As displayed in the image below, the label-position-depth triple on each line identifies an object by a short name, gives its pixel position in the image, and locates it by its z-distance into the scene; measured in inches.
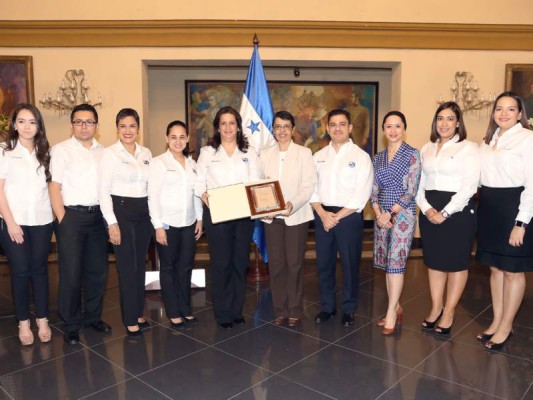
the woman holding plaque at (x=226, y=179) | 137.9
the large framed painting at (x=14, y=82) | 231.8
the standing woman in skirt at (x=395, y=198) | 133.6
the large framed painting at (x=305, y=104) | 291.3
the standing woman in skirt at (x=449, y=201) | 128.3
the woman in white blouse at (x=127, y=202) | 127.2
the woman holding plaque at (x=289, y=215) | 140.3
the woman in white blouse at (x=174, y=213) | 133.8
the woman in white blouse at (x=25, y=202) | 124.3
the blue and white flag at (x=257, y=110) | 189.8
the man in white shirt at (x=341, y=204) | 138.9
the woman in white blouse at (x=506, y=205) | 120.3
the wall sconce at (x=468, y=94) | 241.6
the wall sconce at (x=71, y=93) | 232.1
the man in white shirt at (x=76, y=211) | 127.8
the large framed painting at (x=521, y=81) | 241.9
